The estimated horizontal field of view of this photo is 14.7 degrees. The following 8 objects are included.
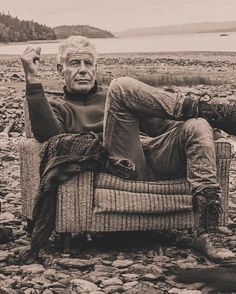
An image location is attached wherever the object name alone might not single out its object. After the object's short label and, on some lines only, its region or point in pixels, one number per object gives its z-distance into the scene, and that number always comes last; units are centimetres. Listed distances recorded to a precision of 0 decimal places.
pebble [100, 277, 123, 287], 612
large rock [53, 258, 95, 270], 650
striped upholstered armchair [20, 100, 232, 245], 671
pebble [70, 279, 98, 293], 597
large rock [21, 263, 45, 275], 639
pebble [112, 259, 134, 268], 655
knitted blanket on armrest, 671
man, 654
